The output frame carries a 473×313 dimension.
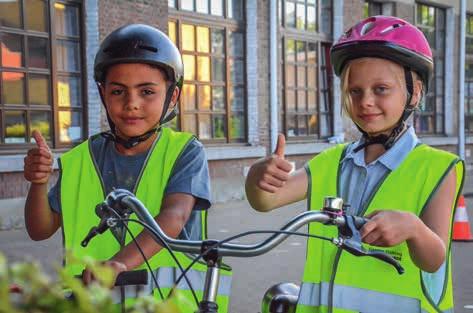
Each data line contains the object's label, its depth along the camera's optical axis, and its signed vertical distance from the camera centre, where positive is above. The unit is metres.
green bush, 0.88 -0.23
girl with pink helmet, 2.15 -0.22
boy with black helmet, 2.49 -0.16
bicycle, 1.58 -0.29
